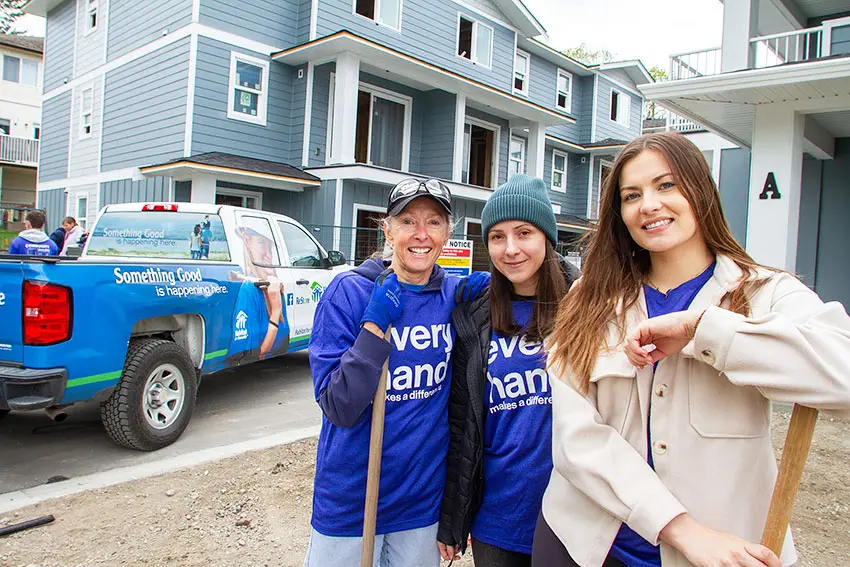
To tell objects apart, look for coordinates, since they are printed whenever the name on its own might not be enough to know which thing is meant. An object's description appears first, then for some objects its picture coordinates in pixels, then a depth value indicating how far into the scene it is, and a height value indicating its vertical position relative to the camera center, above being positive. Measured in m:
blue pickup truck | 3.92 -0.43
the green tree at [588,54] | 46.31 +17.84
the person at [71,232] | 11.59 +0.40
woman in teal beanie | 1.89 -0.38
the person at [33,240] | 8.70 +0.14
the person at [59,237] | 12.11 +0.28
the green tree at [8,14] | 36.28 +14.44
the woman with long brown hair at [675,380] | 1.23 -0.21
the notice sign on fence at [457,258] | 8.46 +0.24
